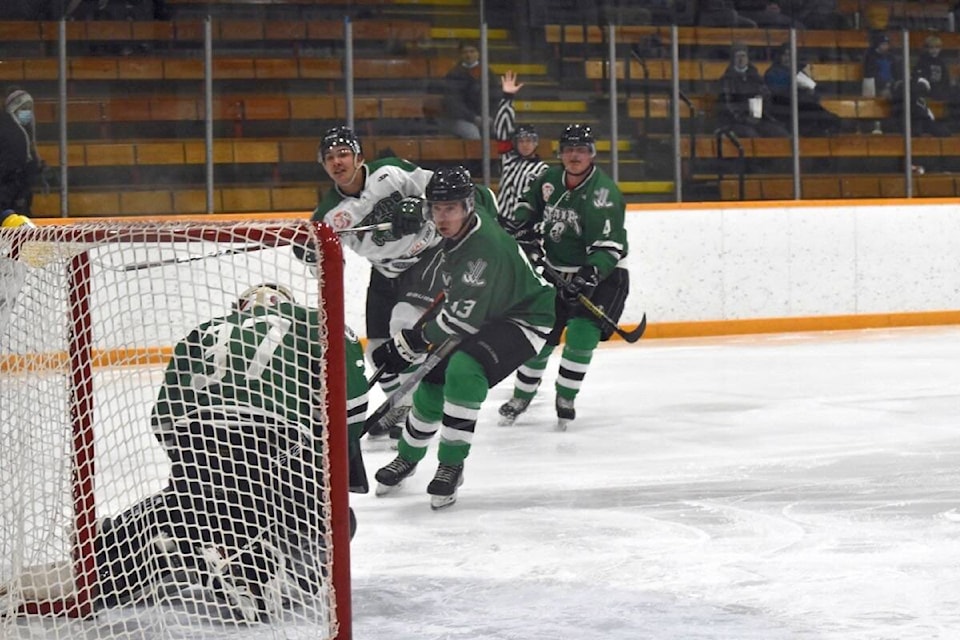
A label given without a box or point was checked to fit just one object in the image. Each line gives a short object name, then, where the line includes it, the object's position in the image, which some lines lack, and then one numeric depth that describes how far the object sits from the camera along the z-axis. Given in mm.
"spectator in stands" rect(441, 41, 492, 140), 14070
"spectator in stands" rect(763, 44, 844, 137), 15282
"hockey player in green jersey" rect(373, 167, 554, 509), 6844
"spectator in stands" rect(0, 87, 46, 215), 12200
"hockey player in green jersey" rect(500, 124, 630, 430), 9290
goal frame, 4189
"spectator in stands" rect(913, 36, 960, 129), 15977
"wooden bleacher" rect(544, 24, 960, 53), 14728
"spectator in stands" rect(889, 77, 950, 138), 15843
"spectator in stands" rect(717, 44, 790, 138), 15199
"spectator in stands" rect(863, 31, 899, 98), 15902
